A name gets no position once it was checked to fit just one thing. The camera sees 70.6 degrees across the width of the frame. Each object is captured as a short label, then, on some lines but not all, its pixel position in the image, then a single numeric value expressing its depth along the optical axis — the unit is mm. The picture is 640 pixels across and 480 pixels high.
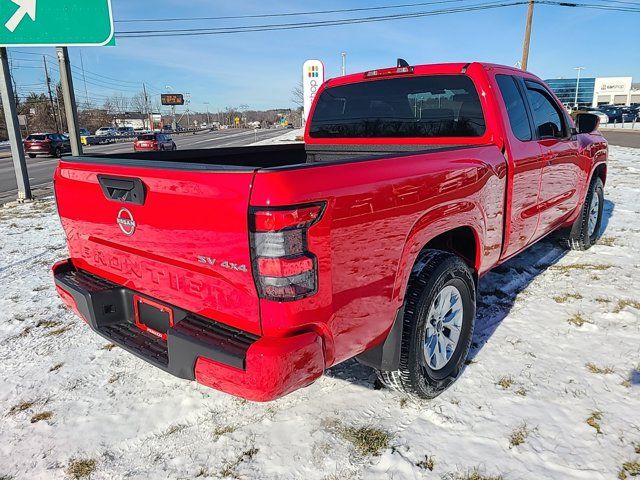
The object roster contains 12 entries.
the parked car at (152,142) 27594
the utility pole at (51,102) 60903
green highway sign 7930
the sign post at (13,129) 9461
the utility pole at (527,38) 22906
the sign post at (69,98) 9570
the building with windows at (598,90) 108938
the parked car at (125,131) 66275
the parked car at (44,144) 27062
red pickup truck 1783
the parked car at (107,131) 62359
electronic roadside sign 111788
